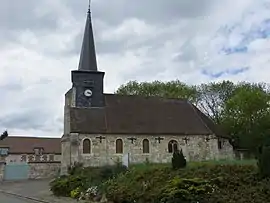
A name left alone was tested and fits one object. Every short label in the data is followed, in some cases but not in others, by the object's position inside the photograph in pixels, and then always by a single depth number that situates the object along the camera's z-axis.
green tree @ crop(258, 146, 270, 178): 14.69
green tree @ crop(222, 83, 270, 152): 43.66
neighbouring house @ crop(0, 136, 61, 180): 67.56
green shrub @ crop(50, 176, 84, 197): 23.14
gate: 45.41
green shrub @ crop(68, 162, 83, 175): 31.72
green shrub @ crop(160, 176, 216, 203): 13.93
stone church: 41.75
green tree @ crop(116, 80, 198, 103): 56.53
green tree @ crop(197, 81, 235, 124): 53.59
